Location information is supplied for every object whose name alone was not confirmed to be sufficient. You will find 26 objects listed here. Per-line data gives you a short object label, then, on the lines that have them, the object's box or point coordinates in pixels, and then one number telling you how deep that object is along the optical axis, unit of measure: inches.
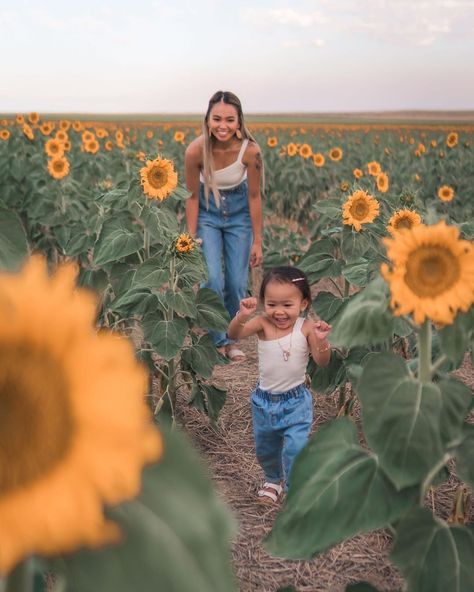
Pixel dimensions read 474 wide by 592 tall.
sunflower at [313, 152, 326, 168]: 369.4
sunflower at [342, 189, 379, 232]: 131.0
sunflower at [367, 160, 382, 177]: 265.2
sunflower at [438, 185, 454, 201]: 288.7
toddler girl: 105.7
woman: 164.4
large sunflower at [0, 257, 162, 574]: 20.6
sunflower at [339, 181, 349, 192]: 175.6
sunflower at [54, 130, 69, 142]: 329.8
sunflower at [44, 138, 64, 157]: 279.6
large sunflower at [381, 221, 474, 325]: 51.1
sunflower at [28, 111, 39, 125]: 353.3
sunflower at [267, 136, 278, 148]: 422.6
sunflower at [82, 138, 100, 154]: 349.2
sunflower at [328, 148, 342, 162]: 383.9
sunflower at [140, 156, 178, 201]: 133.3
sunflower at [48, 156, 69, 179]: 239.3
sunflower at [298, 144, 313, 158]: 370.0
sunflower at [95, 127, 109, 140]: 445.1
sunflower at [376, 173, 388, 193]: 208.4
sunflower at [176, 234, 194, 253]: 118.6
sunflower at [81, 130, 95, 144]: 369.0
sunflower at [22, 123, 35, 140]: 321.8
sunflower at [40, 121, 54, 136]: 381.3
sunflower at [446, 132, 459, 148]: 421.4
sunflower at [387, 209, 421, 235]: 117.5
